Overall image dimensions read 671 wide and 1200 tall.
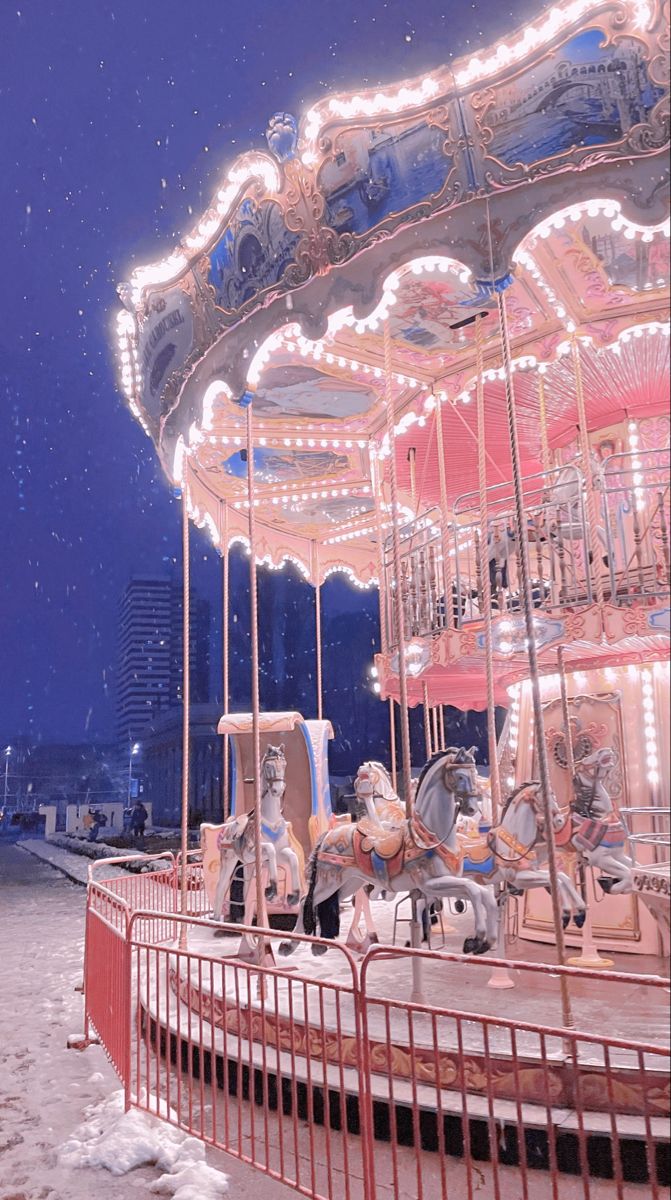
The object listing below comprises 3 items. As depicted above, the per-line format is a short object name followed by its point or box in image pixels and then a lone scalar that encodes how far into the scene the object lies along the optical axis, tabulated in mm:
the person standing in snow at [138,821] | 24828
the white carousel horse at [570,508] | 5637
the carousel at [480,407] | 4016
